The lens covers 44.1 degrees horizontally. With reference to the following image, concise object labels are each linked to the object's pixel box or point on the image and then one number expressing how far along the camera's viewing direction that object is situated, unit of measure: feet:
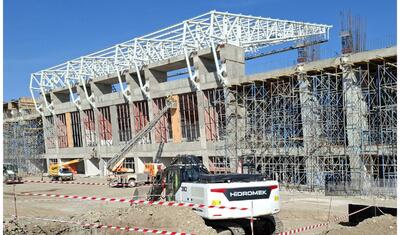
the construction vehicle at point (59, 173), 160.45
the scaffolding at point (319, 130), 90.48
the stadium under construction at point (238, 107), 94.12
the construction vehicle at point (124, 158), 123.85
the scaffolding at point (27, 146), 213.25
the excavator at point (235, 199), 39.70
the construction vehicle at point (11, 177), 145.69
